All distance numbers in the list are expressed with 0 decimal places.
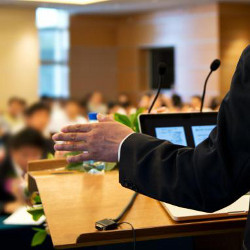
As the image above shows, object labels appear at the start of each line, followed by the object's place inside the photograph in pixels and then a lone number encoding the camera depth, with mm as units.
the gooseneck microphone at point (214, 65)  1889
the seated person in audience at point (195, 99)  7686
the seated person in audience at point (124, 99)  9242
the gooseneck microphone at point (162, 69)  1976
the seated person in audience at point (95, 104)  10328
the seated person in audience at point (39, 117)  6359
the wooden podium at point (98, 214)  1347
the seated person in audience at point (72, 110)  7884
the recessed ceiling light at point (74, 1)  6002
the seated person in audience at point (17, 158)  3410
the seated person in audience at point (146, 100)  8340
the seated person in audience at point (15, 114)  7082
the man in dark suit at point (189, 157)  999
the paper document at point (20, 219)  2476
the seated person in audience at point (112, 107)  8074
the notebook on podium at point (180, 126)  1773
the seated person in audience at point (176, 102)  7871
